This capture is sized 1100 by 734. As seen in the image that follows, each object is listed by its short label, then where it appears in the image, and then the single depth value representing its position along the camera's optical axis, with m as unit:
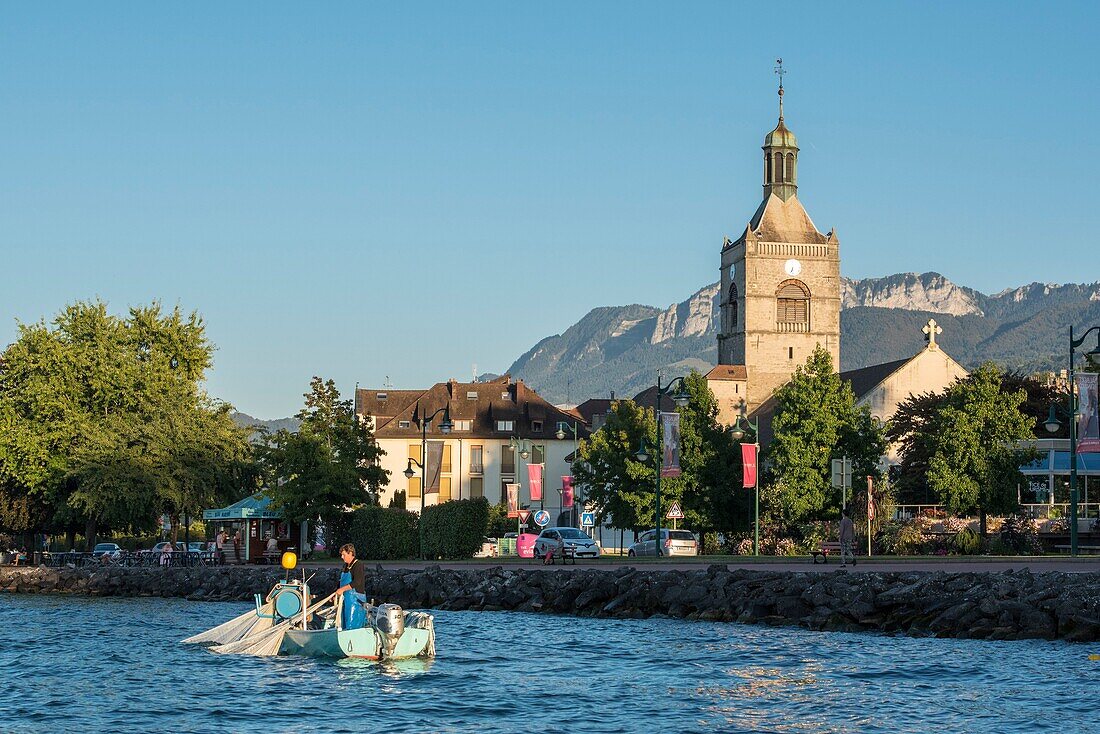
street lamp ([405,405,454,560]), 67.14
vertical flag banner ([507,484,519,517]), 85.21
